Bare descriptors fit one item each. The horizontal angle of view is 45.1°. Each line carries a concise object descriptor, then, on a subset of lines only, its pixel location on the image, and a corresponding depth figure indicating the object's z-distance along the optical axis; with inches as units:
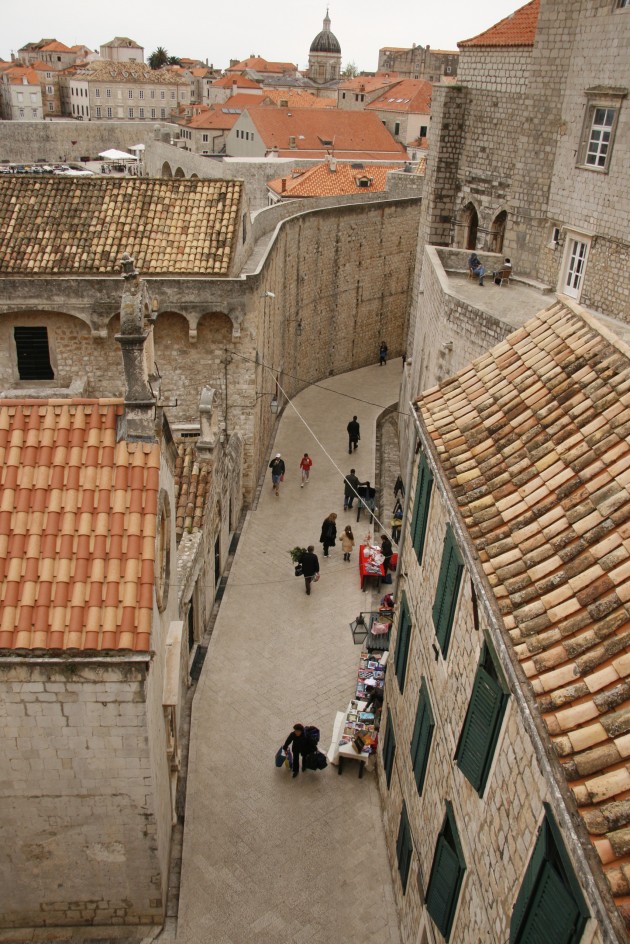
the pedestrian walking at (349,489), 708.7
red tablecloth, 581.3
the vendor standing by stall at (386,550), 596.7
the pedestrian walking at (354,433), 833.5
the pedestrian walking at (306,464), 761.6
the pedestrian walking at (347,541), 631.8
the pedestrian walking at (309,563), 572.4
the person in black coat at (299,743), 406.6
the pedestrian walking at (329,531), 630.5
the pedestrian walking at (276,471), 752.3
